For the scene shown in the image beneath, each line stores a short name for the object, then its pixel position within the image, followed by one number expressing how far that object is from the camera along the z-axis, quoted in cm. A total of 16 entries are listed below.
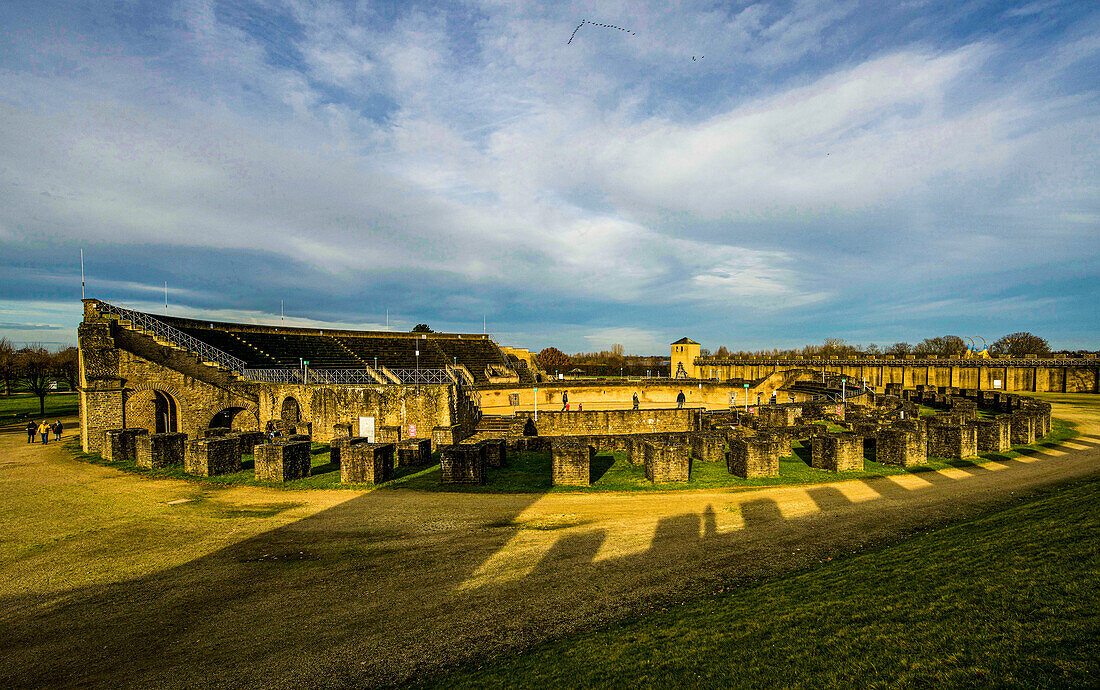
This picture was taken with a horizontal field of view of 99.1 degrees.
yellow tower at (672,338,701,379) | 6156
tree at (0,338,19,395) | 4684
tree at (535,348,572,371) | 8648
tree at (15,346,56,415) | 4743
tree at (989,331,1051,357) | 8606
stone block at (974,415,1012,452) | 1719
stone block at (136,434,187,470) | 1769
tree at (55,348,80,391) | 5247
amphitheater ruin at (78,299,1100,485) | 1505
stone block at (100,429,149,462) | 1941
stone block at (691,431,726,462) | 1677
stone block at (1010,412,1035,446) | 1830
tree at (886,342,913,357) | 11168
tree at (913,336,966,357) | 9638
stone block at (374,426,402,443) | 1969
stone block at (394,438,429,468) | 1734
